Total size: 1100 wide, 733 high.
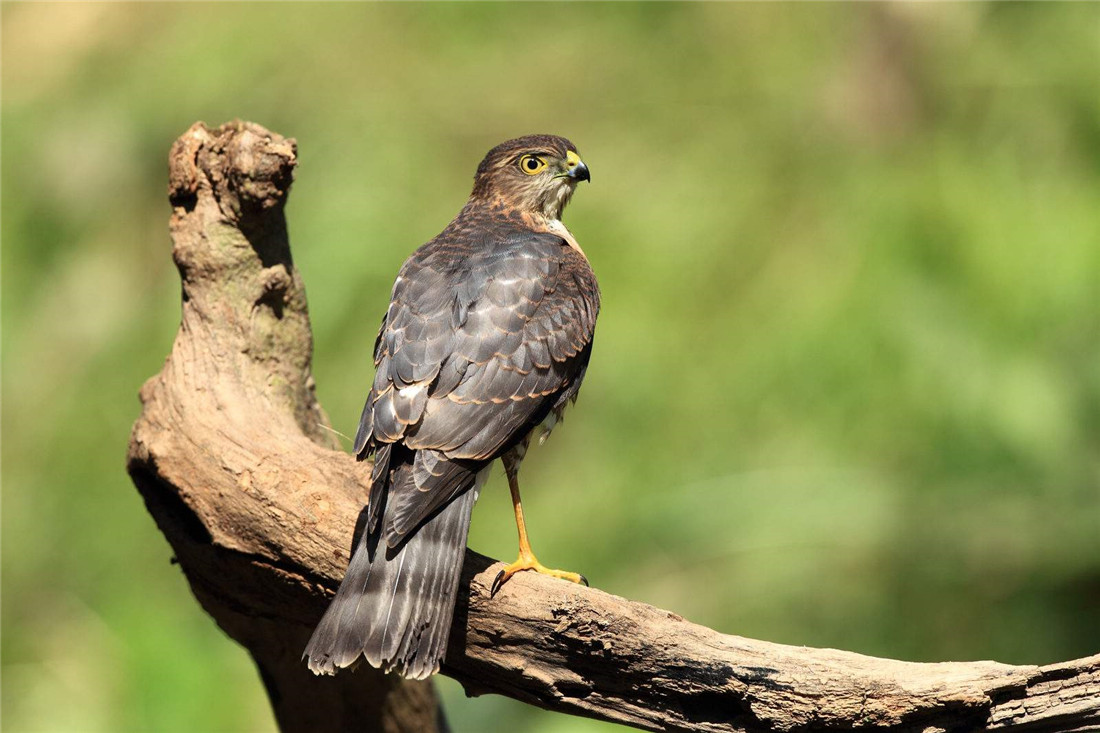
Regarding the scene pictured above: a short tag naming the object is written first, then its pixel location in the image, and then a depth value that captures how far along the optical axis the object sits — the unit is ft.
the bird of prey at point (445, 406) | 21.85
